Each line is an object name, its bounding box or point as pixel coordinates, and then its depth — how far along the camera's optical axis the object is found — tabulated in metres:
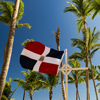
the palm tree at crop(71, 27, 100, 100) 22.64
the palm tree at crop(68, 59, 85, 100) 31.52
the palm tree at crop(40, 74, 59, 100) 24.97
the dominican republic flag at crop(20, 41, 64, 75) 6.58
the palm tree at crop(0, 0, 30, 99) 6.40
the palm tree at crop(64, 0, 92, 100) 20.33
